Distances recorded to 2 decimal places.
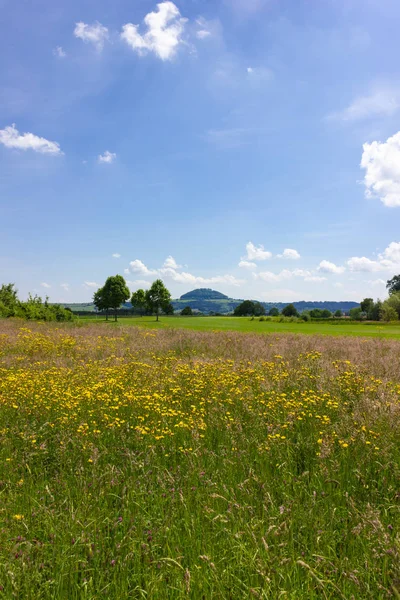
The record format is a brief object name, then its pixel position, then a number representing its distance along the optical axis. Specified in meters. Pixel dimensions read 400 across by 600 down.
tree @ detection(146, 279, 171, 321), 92.38
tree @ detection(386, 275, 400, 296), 134.12
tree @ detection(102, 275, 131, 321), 81.69
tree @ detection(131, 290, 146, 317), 112.81
